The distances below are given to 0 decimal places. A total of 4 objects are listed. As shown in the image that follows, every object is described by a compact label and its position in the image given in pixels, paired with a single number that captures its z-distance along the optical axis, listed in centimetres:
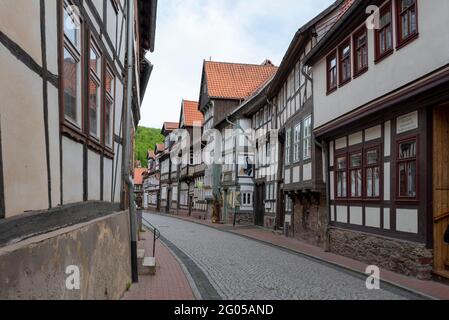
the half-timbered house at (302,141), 1789
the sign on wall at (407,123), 1126
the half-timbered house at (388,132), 1056
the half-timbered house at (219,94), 4203
